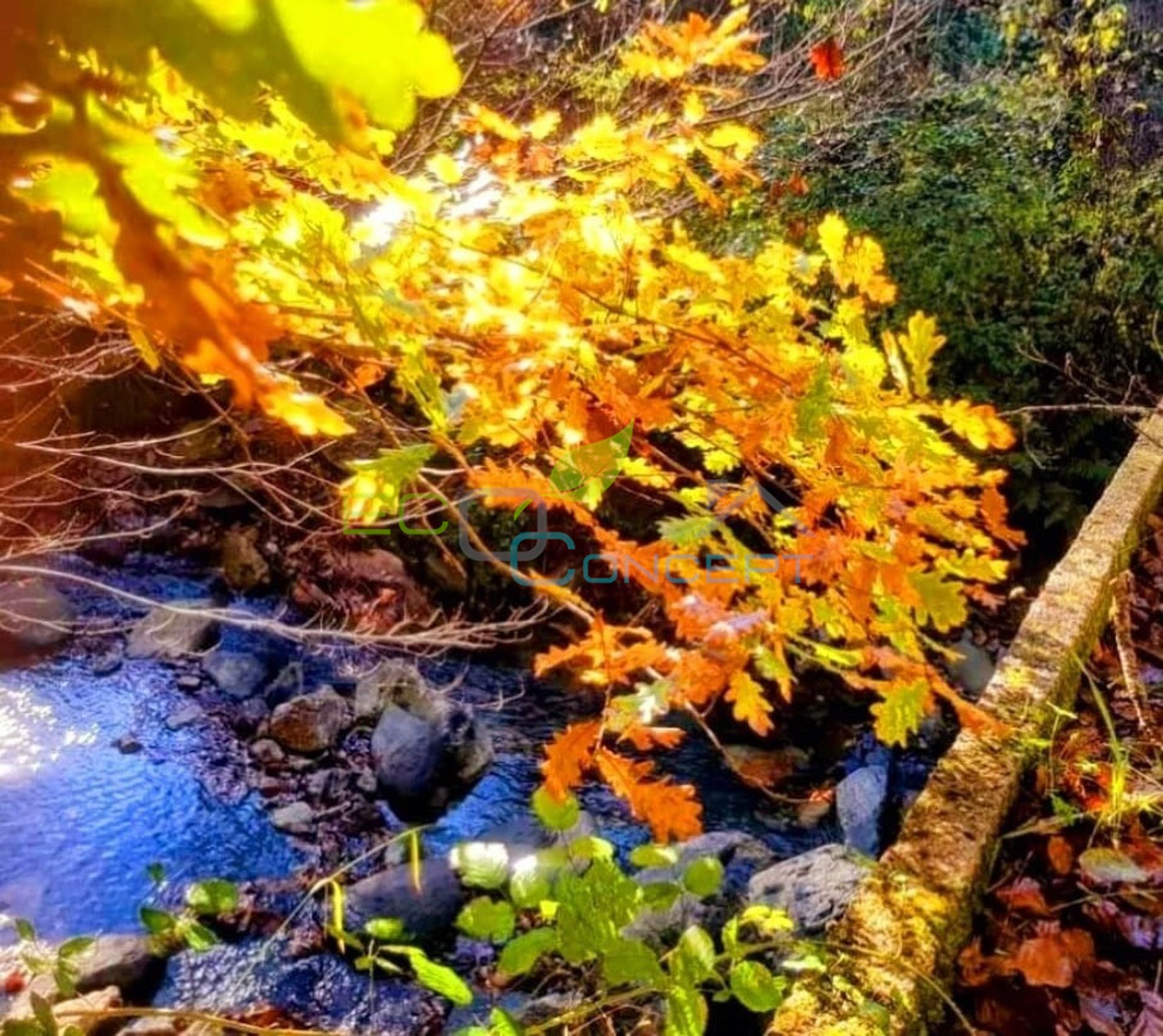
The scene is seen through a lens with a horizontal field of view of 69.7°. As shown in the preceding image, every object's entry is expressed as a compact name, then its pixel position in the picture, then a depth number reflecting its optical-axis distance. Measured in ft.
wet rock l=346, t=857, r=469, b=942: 13.89
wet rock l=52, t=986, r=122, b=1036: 11.41
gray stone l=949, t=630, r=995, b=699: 19.76
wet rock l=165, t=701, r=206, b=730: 17.81
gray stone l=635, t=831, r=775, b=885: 13.92
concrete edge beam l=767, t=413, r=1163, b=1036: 5.68
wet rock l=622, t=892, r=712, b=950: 11.56
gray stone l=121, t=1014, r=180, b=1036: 11.50
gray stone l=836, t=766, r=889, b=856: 16.02
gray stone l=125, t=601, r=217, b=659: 19.36
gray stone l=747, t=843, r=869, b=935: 11.25
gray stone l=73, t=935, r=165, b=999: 12.15
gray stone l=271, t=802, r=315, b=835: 16.01
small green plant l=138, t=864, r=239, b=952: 12.10
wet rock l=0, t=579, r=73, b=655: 18.70
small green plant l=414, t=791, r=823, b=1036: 6.21
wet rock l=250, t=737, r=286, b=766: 17.42
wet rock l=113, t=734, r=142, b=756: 16.97
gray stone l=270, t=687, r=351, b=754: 17.79
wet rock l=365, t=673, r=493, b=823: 16.70
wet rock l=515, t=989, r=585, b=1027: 10.96
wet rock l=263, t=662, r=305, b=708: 18.99
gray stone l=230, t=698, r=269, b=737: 18.06
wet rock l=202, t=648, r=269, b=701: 18.88
